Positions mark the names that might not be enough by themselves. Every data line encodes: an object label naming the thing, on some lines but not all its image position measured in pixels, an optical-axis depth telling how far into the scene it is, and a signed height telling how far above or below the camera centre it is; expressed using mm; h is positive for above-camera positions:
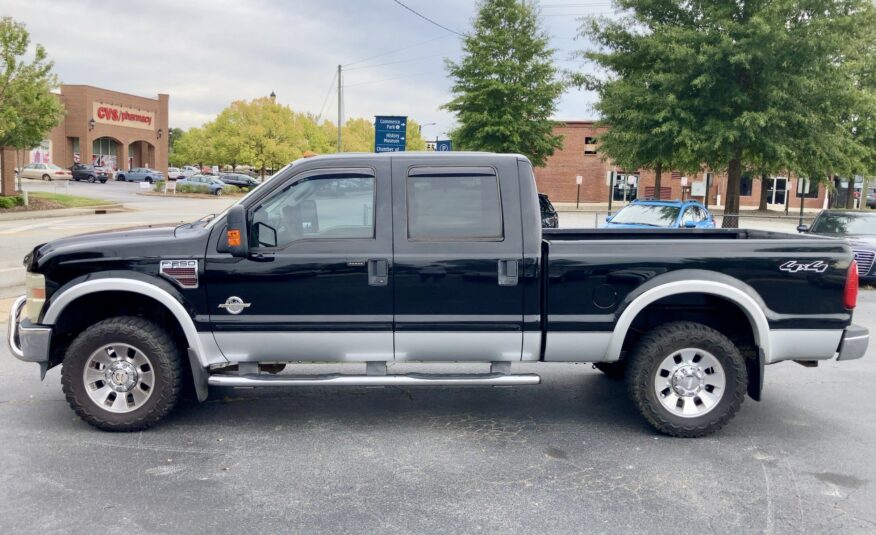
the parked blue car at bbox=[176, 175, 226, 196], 47969 +267
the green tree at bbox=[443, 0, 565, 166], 31625 +5193
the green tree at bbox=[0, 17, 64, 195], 24812 +3158
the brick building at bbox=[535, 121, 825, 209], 54750 +1296
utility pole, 37456 +4599
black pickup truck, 4863 -688
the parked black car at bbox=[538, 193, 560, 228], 16973 -462
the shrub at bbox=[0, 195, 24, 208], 26534 -739
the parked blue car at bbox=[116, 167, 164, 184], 61025 +852
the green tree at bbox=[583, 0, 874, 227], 16266 +3077
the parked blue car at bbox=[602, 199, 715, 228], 15461 -390
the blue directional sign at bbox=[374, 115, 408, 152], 20438 +1708
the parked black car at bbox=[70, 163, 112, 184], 56000 +893
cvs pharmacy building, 60500 +4812
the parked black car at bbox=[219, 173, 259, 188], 56906 +621
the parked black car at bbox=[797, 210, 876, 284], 12906 -548
